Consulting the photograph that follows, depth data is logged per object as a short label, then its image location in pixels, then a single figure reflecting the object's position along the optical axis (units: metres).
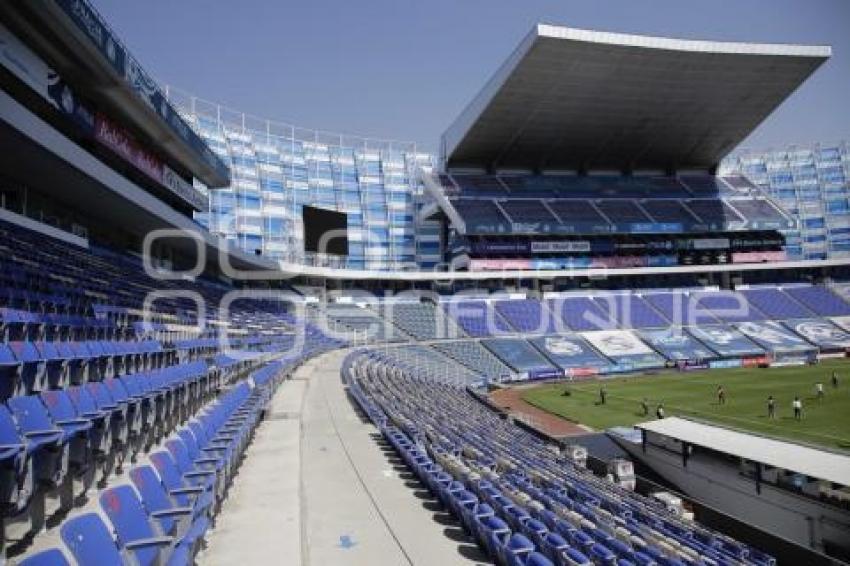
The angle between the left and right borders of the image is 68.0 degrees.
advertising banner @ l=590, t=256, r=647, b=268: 63.09
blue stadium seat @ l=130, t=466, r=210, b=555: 4.89
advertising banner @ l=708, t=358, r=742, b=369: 50.19
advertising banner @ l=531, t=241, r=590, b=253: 61.69
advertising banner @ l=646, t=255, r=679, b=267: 64.19
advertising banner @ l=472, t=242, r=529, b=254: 59.47
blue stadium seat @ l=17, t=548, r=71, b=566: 3.19
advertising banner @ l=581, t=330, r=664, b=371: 49.81
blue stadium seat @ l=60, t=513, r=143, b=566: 3.66
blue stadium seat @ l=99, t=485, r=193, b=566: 4.18
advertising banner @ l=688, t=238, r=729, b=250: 65.81
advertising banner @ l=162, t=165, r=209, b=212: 32.03
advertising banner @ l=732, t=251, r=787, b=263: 65.69
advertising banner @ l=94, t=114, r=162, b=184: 24.80
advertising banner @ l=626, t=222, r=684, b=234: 62.66
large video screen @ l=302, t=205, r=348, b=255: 46.25
